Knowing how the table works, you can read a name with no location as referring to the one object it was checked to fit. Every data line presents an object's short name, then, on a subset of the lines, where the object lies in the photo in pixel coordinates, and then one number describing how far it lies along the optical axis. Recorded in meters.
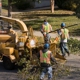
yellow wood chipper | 14.04
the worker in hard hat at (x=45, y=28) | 18.01
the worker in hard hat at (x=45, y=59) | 11.34
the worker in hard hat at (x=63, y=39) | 16.16
